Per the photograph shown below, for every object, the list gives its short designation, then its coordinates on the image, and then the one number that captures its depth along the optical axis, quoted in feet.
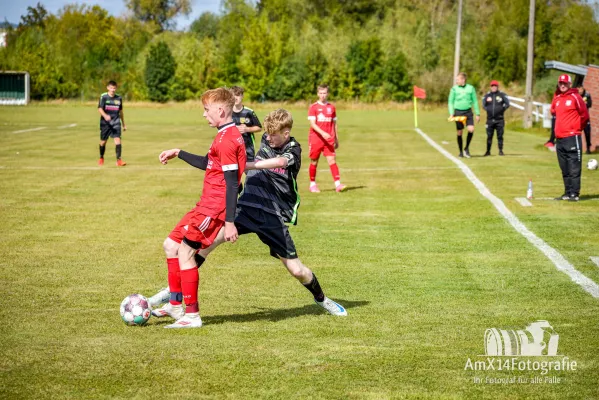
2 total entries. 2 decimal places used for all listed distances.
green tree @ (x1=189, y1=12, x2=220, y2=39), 413.59
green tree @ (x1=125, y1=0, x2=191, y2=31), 418.92
